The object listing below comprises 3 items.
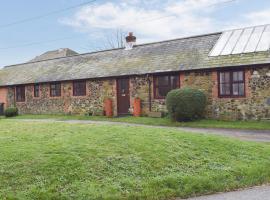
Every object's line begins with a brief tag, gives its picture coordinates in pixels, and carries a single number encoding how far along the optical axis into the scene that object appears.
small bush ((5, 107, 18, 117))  17.30
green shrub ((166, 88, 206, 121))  11.38
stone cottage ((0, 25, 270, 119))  11.57
